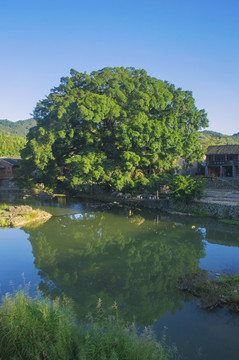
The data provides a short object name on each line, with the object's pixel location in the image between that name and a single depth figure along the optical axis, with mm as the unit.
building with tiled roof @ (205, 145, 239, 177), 35094
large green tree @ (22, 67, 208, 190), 26531
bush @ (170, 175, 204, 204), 22641
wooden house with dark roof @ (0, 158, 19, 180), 44844
